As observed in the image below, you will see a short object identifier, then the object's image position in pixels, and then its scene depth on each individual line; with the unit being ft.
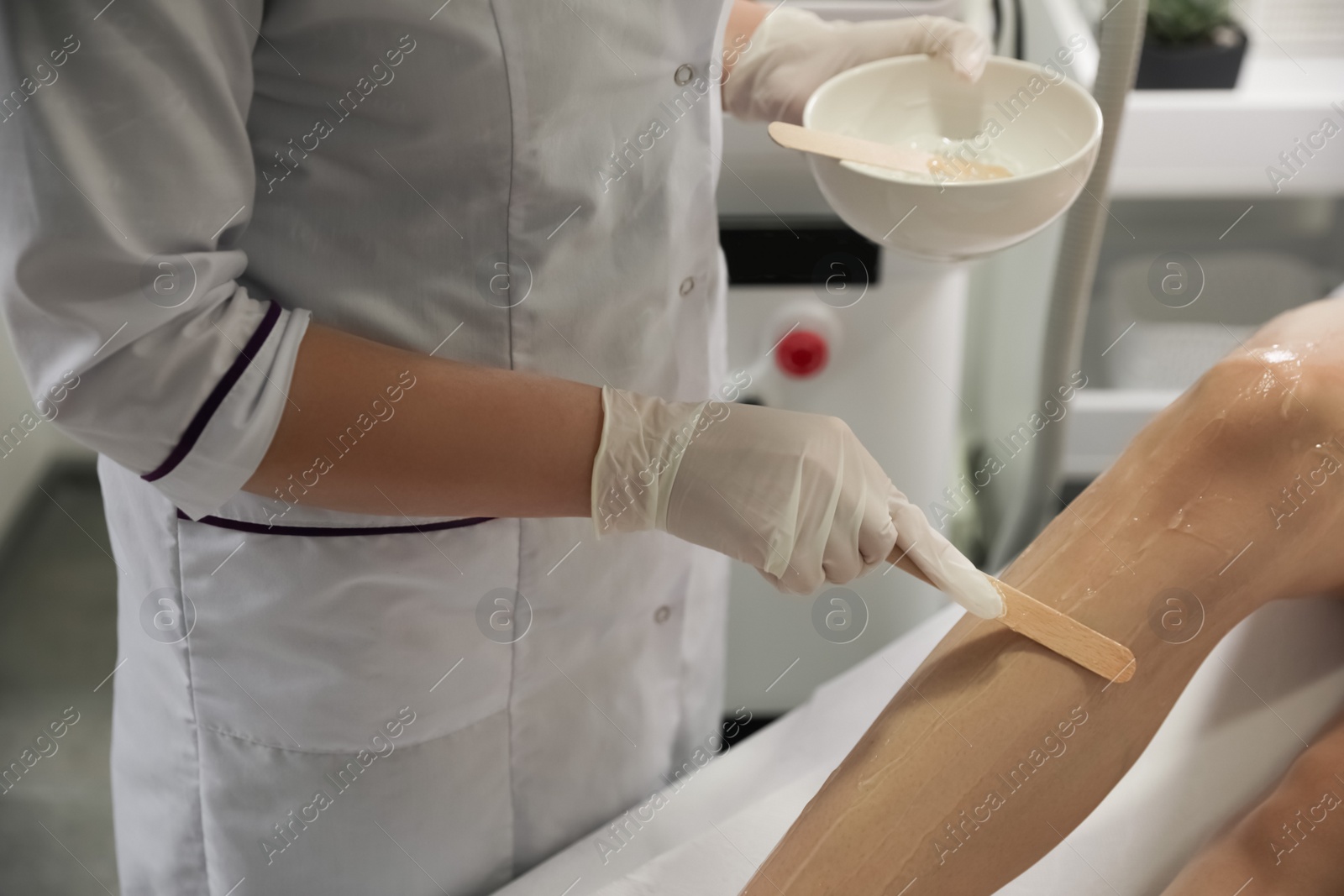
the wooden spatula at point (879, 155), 2.96
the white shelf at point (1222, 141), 5.08
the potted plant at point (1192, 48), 5.20
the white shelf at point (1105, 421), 5.63
